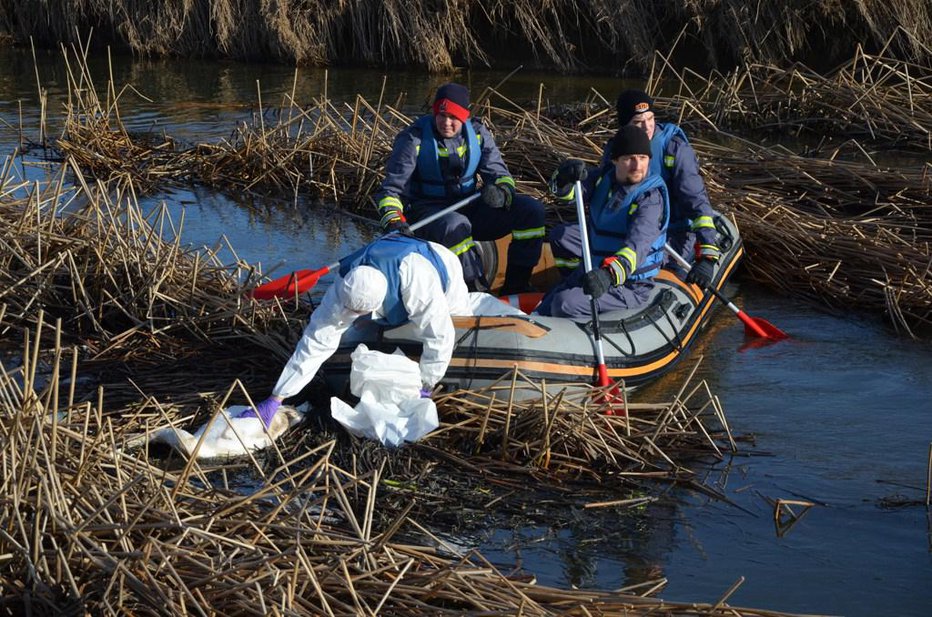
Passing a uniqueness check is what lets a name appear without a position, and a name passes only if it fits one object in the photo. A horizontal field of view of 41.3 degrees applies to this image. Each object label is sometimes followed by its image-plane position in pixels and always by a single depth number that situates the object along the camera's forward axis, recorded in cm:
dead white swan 575
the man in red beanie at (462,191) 794
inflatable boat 636
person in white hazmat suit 584
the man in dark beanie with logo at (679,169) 779
